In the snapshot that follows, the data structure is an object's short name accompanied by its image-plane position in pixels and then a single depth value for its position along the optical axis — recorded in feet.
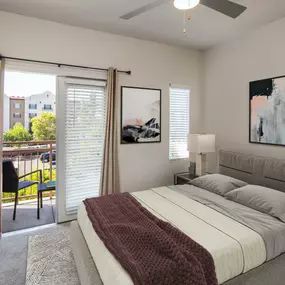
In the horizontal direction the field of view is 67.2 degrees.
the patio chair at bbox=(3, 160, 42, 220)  10.25
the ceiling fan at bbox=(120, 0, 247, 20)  5.92
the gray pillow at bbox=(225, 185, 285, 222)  6.68
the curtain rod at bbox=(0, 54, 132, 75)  9.10
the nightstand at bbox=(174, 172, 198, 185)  11.34
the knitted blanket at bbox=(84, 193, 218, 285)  4.09
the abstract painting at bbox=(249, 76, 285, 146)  9.34
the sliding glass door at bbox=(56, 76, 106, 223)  10.21
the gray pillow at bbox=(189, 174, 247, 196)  8.73
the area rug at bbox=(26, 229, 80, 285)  6.53
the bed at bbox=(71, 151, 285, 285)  4.85
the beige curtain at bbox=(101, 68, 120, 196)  10.58
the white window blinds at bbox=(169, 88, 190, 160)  13.01
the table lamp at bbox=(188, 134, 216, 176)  11.05
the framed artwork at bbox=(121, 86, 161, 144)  11.43
